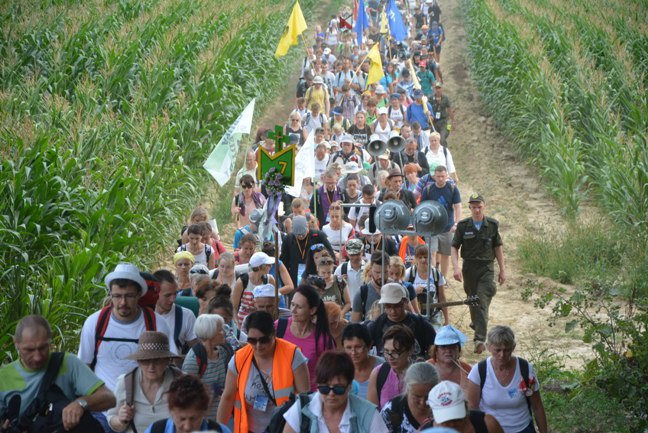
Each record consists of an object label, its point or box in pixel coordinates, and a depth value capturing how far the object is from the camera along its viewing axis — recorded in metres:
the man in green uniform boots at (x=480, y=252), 23.45
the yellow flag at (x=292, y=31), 42.78
